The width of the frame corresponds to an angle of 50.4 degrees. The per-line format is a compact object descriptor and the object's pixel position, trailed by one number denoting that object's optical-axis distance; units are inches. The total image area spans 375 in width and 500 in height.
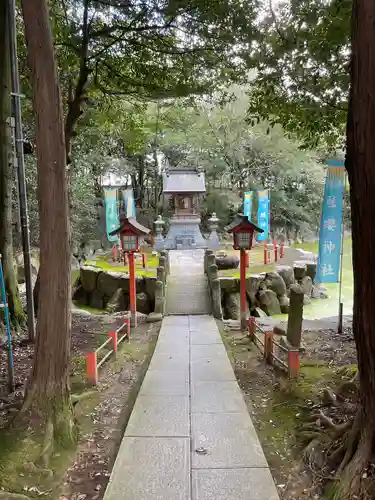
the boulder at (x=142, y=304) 580.6
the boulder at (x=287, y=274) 642.2
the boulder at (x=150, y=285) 577.6
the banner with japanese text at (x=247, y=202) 770.8
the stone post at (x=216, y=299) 439.0
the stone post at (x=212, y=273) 490.5
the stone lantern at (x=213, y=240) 868.6
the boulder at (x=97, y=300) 632.4
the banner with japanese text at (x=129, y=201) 766.5
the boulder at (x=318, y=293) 708.0
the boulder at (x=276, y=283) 611.5
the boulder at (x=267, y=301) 599.2
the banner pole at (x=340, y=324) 370.1
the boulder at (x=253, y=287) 590.1
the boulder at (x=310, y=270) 703.7
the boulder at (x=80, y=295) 658.2
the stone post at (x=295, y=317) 279.0
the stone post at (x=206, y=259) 581.0
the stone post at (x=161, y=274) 508.0
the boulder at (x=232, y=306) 564.3
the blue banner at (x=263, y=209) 745.0
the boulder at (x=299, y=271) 682.8
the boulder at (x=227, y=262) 708.7
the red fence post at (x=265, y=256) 712.4
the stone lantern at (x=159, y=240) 853.7
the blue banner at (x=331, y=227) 346.6
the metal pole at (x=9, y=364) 187.8
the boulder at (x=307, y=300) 666.5
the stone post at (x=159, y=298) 449.5
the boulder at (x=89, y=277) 635.0
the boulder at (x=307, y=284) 684.1
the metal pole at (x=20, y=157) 263.9
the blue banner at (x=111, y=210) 658.8
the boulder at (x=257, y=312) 576.6
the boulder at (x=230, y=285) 581.0
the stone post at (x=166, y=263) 570.9
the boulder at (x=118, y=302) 588.7
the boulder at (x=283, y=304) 619.5
